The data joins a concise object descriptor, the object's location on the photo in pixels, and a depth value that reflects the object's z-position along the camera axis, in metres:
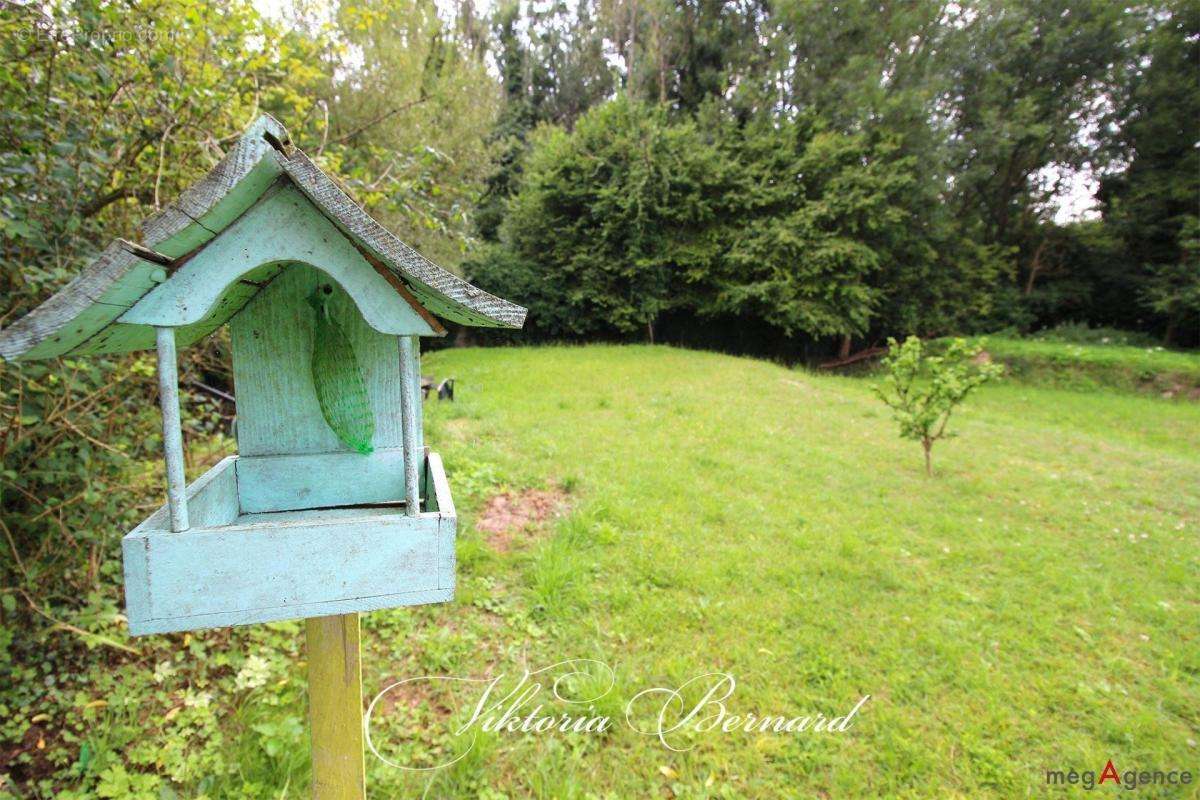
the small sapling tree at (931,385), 5.35
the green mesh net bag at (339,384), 1.28
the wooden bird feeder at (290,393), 0.93
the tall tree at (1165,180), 14.78
